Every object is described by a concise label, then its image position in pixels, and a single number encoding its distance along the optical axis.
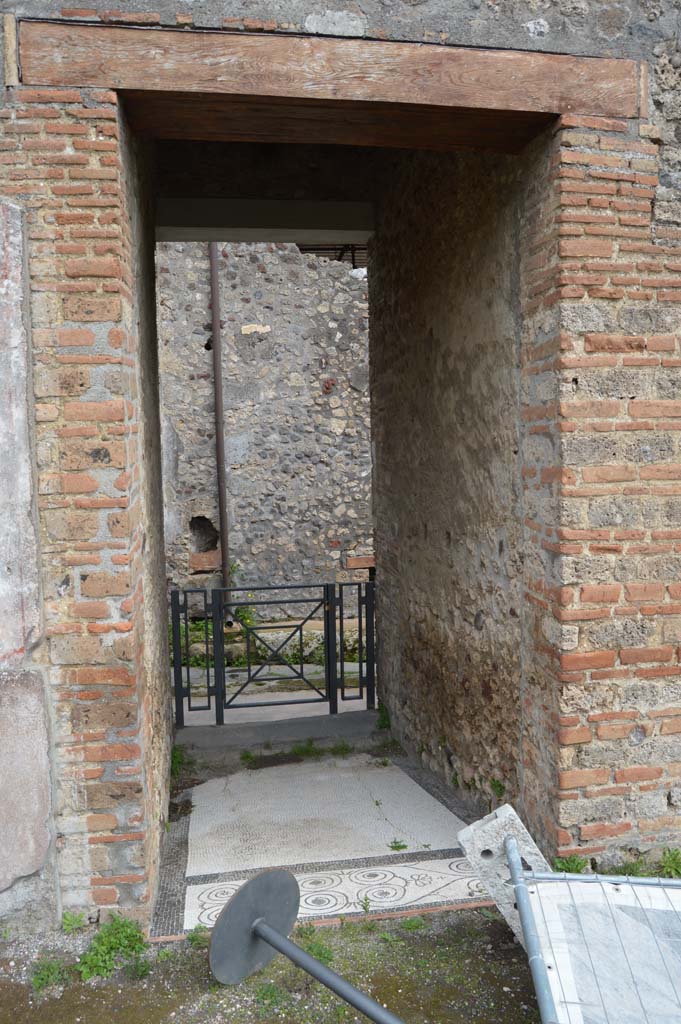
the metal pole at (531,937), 2.16
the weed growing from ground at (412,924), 3.23
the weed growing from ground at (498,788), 4.07
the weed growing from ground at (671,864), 3.43
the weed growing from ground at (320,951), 3.01
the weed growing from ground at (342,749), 6.00
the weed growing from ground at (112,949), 2.96
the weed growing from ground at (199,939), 3.10
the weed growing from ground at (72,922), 3.12
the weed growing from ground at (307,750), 5.93
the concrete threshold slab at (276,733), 6.07
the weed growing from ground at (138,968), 2.95
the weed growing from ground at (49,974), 2.88
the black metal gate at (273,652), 6.62
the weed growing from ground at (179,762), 5.55
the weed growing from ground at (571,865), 3.33
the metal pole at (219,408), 10.13
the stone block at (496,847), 2.91
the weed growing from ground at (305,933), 3.13
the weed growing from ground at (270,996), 2.81
